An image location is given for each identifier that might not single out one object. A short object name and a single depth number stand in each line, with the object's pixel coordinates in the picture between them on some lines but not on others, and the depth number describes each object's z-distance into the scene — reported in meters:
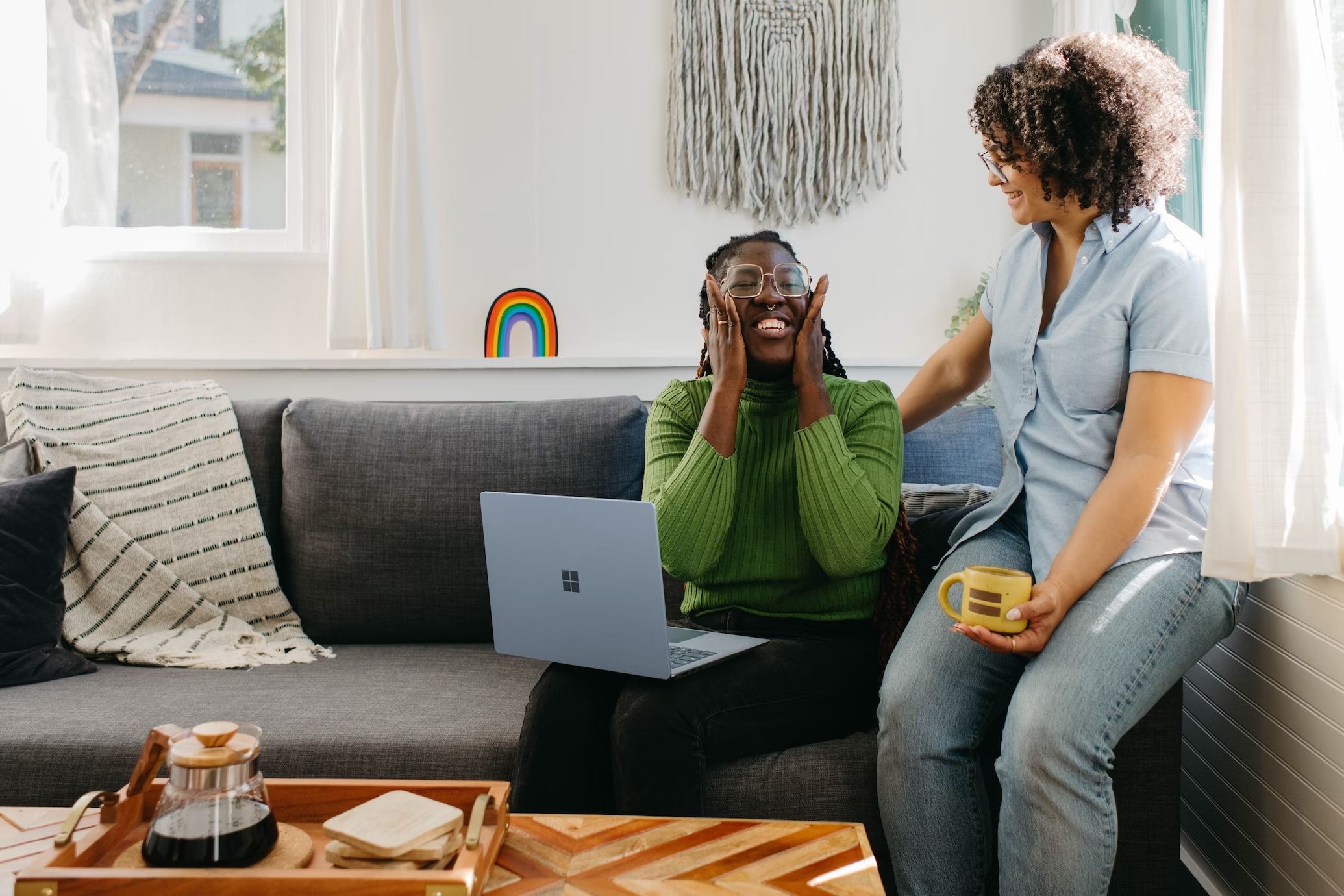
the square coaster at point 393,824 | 0.91
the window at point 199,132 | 2.59
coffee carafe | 0.87
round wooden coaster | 0.92
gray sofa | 1.44
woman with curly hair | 1.26
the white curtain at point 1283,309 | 1.24
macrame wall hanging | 2.59
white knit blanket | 1.92
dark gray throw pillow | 1.74
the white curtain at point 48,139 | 2.40
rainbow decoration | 2.58
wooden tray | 0.86
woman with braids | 1.39
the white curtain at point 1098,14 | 2.24
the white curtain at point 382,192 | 2.43
